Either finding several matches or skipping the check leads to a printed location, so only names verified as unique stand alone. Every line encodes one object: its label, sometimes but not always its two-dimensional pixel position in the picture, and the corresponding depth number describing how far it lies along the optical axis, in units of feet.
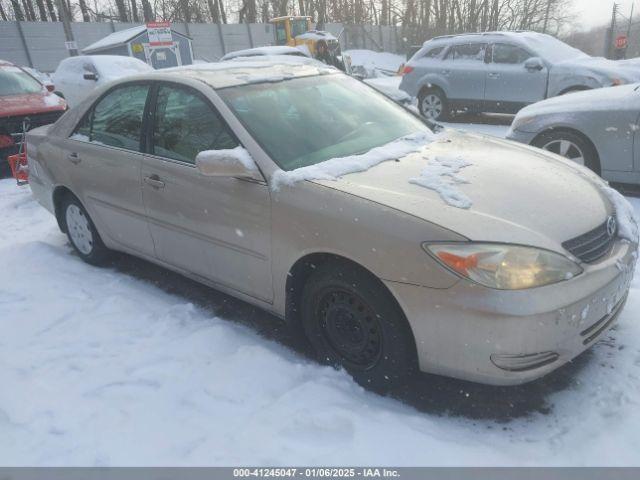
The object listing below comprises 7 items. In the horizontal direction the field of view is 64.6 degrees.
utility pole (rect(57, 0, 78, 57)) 57.50
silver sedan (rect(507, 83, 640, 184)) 15.75
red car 26.73
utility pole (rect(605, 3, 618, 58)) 55.88
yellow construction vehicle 77.36
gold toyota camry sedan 7.12
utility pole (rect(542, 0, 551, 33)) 108.06
